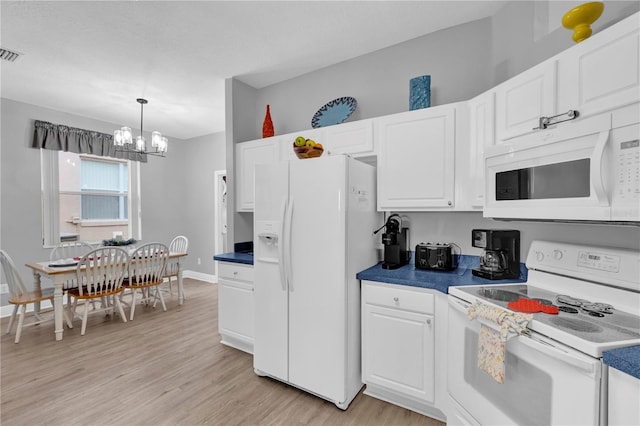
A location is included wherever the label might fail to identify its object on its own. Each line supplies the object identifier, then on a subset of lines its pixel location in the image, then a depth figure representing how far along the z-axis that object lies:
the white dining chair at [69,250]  3.92
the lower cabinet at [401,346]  1.82
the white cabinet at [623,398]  0.89
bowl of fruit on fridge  2.31
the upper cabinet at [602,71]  1.18
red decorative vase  3.08
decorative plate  2.76
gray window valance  4.03
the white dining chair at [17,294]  3.01
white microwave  1.15
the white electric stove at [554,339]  1.02
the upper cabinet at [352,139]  2.41
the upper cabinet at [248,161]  2.99
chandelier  3.44
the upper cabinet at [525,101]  1.50
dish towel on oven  1.21
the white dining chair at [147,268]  3.70
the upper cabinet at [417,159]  2.09
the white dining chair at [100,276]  3.22
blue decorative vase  2.25
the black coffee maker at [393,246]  2.18
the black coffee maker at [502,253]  1.84
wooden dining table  3.08
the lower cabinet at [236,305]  2.69
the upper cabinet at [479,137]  1.84
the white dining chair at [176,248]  4.53
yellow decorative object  1.43
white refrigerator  1.94
